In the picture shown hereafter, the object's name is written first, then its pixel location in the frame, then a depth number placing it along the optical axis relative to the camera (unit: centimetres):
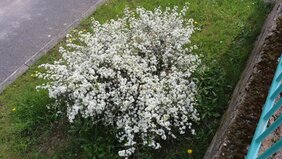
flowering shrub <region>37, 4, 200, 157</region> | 259
